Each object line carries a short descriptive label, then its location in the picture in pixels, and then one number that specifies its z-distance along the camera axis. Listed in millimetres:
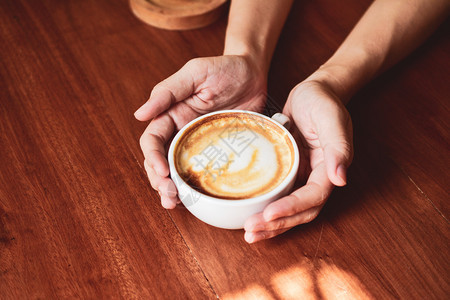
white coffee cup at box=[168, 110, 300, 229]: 755
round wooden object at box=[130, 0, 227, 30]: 1279
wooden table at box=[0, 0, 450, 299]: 782
